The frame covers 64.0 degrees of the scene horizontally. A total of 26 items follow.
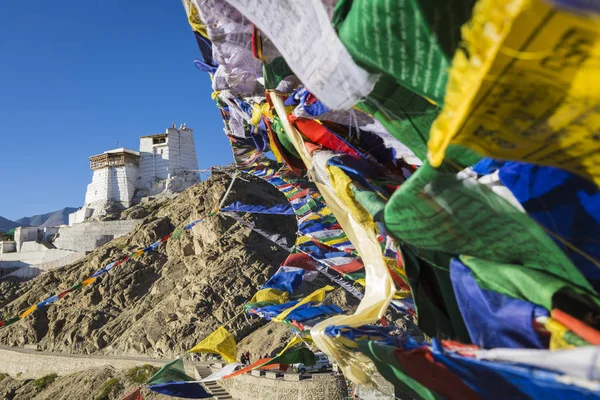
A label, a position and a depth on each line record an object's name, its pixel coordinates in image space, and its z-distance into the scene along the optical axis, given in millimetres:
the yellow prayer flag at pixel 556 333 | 1897
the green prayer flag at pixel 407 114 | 2518
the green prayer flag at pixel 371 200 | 3141
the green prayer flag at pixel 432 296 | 2822
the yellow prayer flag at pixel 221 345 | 9188
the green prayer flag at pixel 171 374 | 8531
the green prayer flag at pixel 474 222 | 2059
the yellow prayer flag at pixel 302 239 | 9134
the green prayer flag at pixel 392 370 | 2861
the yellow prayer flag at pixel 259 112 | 5483
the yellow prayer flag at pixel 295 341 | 10484
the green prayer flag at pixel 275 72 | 3936
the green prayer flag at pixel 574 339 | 1793
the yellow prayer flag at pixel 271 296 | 9539
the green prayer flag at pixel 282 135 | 5362
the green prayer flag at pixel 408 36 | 1783
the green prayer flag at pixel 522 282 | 2033
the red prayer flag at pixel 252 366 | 7234
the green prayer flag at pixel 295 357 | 8672
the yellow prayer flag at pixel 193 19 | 5652
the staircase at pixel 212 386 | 14317
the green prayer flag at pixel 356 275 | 7215
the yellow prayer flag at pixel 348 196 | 3918
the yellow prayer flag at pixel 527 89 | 1389
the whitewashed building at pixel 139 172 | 42281
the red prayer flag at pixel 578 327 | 1771
